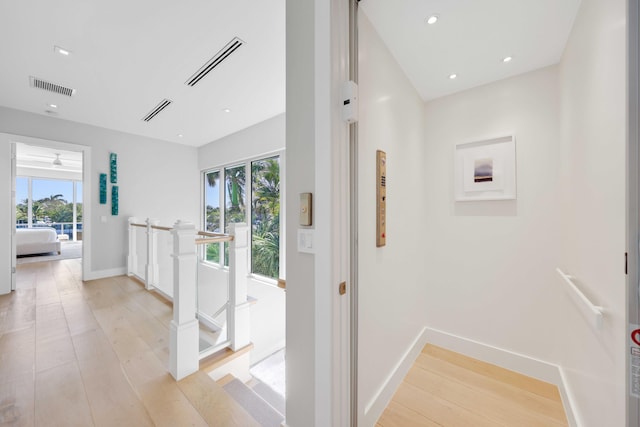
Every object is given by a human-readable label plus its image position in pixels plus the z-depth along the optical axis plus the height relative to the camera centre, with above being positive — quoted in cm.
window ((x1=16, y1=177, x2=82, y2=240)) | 728 +39
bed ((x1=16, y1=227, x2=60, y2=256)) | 564 -60
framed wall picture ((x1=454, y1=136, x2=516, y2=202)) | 186 +35
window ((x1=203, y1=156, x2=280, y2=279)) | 393 +15
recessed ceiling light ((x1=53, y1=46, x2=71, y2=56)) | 214 +151
